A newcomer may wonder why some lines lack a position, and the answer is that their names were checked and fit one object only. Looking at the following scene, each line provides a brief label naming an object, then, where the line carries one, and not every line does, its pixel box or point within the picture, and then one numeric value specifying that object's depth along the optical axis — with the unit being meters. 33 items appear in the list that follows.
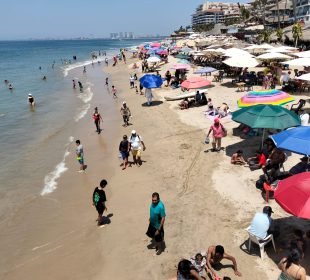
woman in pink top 12.32
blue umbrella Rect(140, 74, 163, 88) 21.05
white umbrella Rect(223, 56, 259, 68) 21.49
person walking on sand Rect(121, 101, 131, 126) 17.84
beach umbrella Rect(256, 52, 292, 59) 22.48
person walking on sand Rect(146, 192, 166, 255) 7.14
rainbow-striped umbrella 12.40
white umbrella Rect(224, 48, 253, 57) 23.37
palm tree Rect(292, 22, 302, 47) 32.69
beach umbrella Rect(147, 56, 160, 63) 34.98
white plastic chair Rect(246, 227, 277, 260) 7.02
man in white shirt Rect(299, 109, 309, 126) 12.53
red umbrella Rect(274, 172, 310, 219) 5.93
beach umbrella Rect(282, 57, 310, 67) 16.32
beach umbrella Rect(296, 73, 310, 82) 14.29
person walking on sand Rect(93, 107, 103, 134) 17.28
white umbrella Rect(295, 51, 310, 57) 18.98
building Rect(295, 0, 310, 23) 75.36
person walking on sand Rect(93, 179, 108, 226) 8.44
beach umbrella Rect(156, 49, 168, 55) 43.97
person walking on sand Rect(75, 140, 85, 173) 12.33
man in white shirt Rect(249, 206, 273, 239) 6.96
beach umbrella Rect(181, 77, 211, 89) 19.31
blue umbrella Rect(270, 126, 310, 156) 8.14
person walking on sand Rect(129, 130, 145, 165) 12.15
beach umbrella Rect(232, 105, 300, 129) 10.34
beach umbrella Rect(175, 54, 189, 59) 39.59
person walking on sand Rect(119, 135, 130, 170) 12.08
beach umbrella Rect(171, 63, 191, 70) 26.38
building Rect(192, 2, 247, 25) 195.46
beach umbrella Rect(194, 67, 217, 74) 24.68
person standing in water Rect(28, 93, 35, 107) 25.97
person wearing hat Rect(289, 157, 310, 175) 9.04
